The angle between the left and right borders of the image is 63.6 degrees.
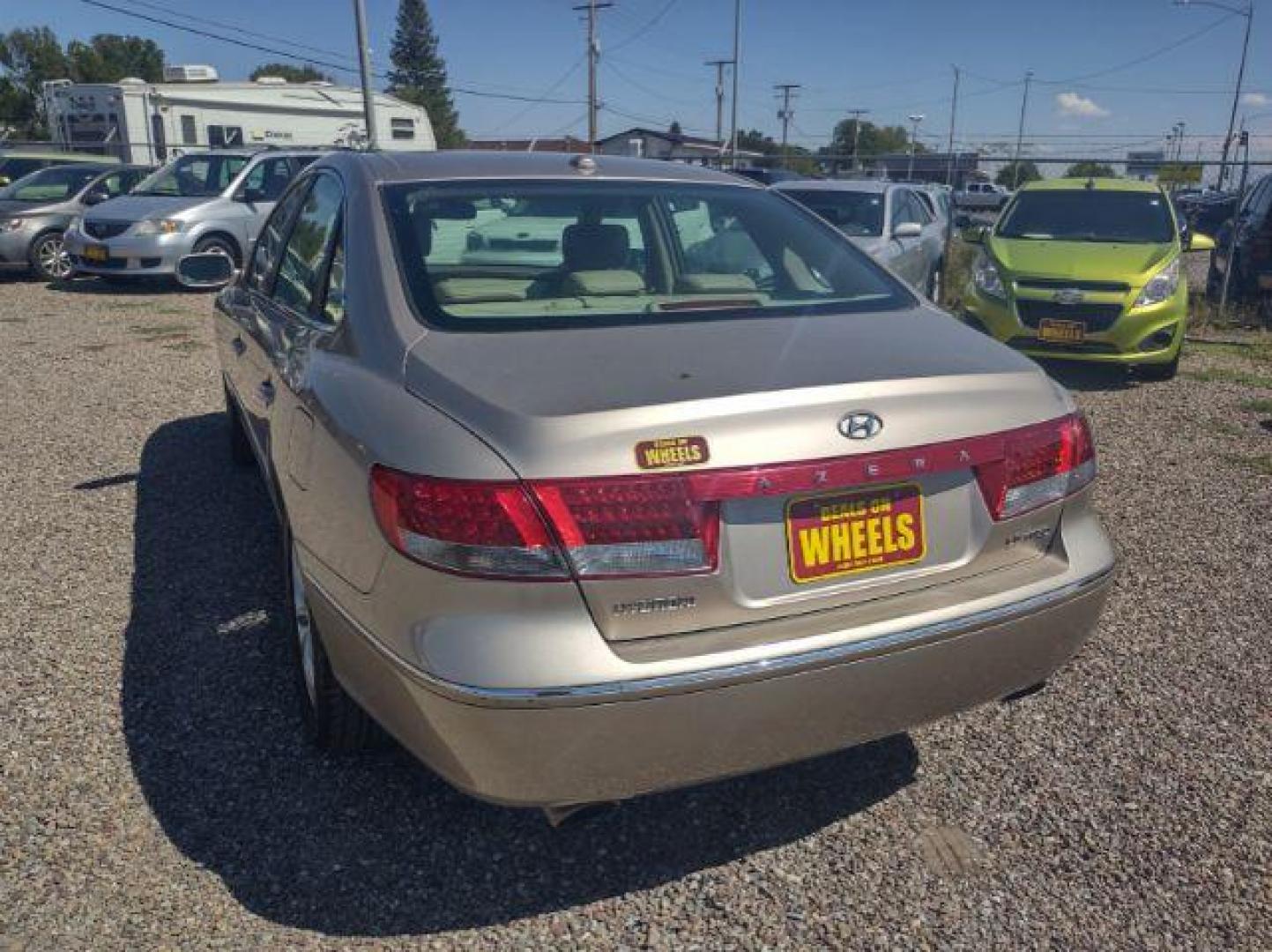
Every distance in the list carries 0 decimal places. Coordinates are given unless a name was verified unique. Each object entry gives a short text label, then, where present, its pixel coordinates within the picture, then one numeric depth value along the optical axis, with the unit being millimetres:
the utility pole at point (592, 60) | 40594
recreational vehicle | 22938
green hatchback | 8000
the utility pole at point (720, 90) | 56000
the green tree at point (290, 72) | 91119
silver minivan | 12539
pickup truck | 39844
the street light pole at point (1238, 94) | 36381
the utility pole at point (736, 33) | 39188
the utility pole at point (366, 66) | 22156
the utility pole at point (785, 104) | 72188
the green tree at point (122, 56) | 69594
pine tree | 92625
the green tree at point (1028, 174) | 26994
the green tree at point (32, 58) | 65562
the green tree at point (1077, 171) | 20833
